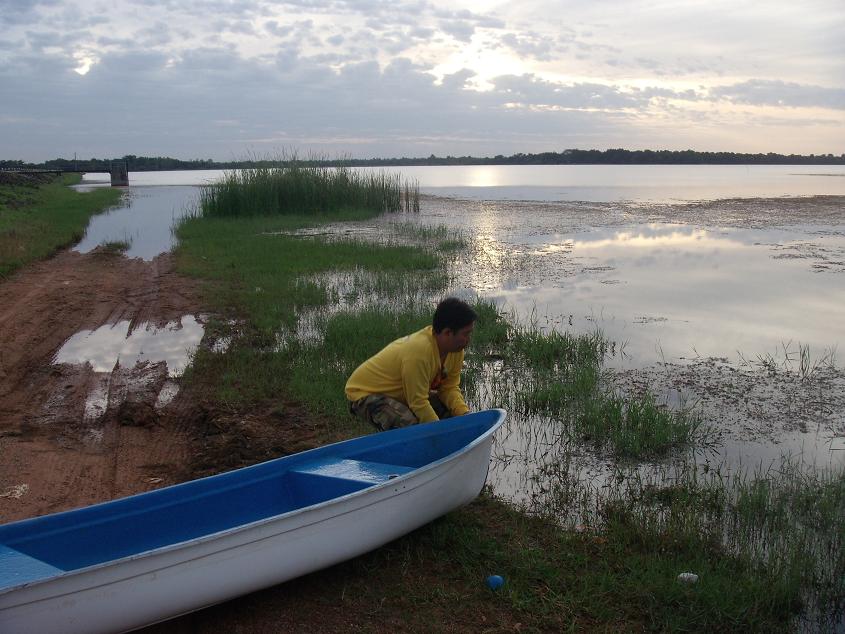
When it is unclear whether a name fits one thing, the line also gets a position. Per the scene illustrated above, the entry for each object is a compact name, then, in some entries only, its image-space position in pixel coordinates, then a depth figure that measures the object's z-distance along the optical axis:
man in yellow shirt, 3.97
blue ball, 3.50
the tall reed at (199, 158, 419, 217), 21.73
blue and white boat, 2.81
